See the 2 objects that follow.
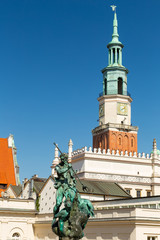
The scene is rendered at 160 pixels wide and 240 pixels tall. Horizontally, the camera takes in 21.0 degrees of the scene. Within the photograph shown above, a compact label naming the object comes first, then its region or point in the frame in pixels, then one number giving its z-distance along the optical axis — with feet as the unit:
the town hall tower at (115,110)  213.46
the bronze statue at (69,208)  75.66
